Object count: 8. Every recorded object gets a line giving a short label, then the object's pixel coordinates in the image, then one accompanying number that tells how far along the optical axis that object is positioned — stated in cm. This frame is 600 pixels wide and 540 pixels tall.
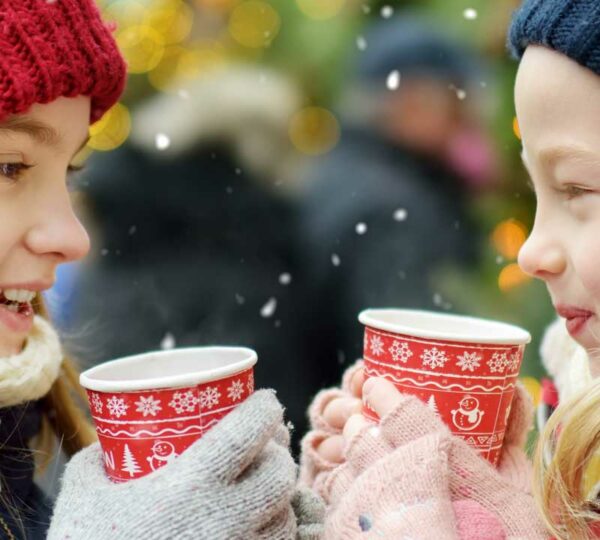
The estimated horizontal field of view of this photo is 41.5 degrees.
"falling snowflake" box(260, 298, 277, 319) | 172
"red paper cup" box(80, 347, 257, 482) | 72
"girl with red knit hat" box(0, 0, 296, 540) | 71
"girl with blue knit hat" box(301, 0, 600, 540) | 77
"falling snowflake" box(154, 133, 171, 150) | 166
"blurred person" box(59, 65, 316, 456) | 167
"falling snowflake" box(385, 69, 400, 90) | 168
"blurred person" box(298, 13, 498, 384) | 166
